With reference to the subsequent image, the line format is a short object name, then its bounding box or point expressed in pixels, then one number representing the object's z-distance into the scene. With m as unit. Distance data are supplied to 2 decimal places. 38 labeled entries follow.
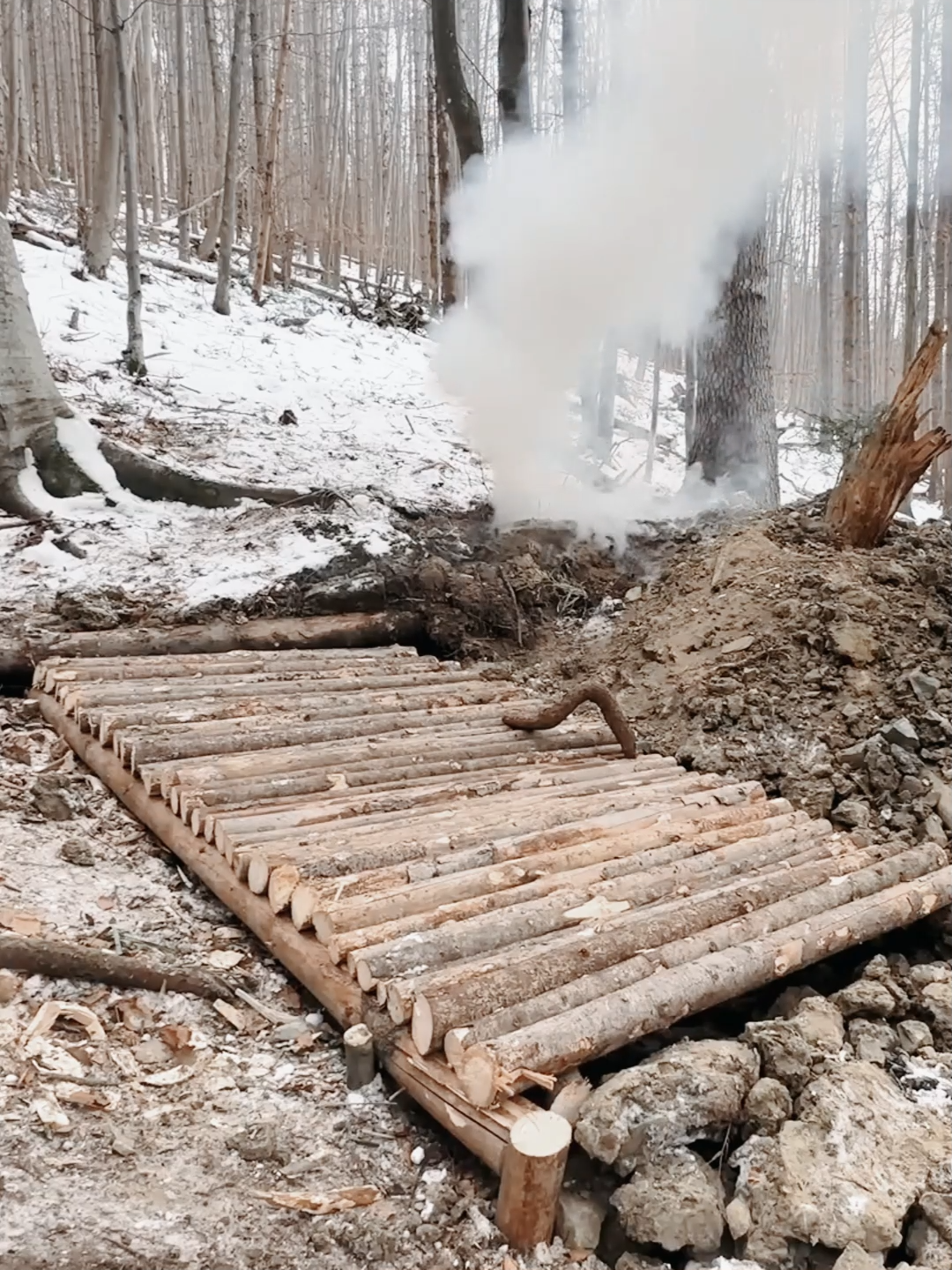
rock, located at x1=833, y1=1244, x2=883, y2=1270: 2.10
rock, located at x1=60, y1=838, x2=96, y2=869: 3.71
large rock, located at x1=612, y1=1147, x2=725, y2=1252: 2.23
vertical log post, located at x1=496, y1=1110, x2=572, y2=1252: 2.19
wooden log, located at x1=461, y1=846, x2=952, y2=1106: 2.47
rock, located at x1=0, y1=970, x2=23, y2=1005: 2.80
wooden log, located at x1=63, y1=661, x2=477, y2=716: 4.96
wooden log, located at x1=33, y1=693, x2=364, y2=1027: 2.90
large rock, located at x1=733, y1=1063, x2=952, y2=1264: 2.21
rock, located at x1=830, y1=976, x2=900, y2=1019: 3.11
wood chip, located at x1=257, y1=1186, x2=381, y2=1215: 2.26
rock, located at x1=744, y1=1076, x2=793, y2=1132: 2.50
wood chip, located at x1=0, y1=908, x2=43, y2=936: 3.12
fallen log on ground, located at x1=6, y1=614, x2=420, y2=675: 5.55
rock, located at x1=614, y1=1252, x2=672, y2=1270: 2.18
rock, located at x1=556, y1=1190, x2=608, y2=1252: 2.26
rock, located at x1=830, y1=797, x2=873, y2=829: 4.46
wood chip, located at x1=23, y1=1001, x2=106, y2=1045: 2.71
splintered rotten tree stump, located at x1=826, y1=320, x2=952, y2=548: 6.04
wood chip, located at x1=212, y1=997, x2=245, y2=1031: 2.95
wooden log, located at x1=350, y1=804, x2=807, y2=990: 2.88
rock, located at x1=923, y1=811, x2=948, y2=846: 4.26
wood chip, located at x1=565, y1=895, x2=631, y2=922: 3.23
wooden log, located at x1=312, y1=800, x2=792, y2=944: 3.11
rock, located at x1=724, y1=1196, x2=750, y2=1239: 2.25
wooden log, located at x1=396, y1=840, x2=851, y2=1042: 2.66
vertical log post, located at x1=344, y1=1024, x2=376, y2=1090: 2.68
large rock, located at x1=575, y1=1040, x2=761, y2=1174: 2.36
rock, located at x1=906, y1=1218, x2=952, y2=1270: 2.19
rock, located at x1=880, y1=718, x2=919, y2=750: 4.74
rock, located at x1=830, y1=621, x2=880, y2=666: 5.36
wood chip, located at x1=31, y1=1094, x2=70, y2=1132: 2.35
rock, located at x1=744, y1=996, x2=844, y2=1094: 2.64
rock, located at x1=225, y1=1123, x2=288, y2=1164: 2.40
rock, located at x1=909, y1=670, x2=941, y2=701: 5.02
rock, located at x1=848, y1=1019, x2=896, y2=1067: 2.91
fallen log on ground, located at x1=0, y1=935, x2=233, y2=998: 2.94
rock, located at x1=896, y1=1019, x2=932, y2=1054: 2.99
